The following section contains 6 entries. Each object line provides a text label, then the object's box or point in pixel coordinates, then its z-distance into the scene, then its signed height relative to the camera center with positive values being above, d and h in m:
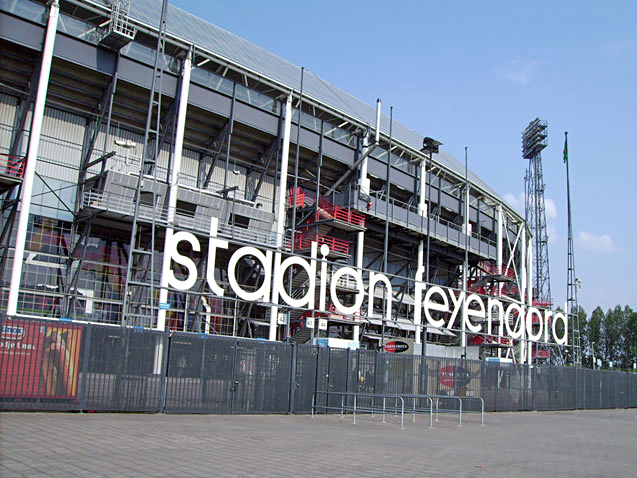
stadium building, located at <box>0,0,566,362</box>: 30.70 +9.67
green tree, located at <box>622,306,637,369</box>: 120.62 +5.48
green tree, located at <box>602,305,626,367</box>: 124.27 +6.01
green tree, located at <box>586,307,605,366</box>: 126.94 +6.01
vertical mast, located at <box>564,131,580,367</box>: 54.50 +10.21
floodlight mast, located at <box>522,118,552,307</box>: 80.25 +21.59
